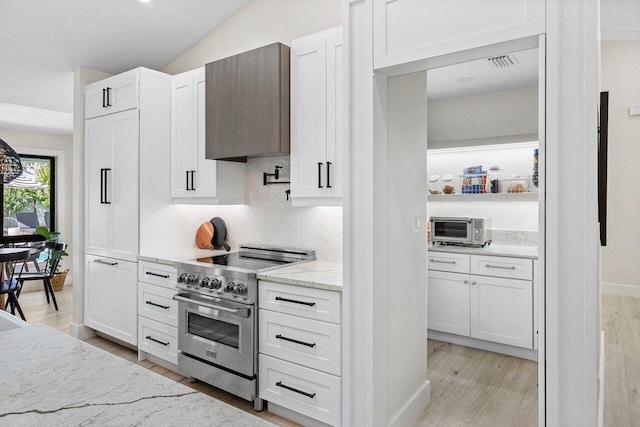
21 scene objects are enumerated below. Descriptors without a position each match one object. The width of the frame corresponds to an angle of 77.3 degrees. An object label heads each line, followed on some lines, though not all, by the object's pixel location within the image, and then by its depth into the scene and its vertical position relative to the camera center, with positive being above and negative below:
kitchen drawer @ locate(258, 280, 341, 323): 2.21 -0.52
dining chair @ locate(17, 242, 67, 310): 4.76 -0.63
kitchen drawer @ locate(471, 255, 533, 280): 3.31 -0.47
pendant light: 3.55 +0.44
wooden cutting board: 3.64 -0.22
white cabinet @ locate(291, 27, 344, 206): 2.52 +0.60
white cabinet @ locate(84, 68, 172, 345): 3.36 +0.23
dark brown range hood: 2.67 +0.76
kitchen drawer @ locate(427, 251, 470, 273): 3.61 -0.46
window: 5.93 +0.20
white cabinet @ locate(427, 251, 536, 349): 3.33 -0.76
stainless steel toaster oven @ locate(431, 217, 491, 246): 3.76 -0.19
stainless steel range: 2.53 -0.75
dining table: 3.70 -0.40
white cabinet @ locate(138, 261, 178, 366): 3.05 -0.79
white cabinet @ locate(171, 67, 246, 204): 3.26 +0.43
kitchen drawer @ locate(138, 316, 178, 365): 3.04 -1.00
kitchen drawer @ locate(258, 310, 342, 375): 2.21 -0.75
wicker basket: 5.85 -1.01
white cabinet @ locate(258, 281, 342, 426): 2.22 -0.81
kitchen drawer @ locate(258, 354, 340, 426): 2.23 -1.04
